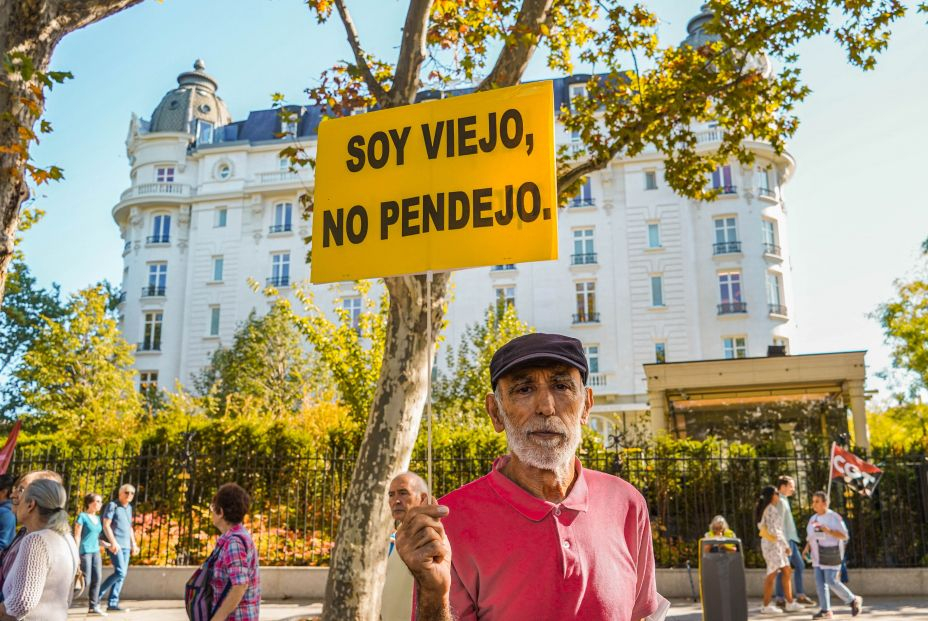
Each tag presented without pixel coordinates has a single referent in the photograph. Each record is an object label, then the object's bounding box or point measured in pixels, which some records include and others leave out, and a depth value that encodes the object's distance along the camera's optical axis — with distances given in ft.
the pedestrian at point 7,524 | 22.34
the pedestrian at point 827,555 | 38.17
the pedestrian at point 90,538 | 37.91
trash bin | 30.42
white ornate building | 136.56
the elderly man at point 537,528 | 7.43
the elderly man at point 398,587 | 16.59
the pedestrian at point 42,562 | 14.06
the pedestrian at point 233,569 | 15.93
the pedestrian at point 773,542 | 40.70
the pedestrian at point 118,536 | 39.86
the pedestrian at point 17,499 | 14.70
